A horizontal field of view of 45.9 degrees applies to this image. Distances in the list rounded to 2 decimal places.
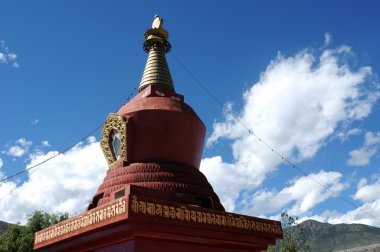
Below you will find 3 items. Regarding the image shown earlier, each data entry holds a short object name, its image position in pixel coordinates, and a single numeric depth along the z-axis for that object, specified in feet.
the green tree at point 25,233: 81.51
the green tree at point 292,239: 97.80
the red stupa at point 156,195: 32.32
